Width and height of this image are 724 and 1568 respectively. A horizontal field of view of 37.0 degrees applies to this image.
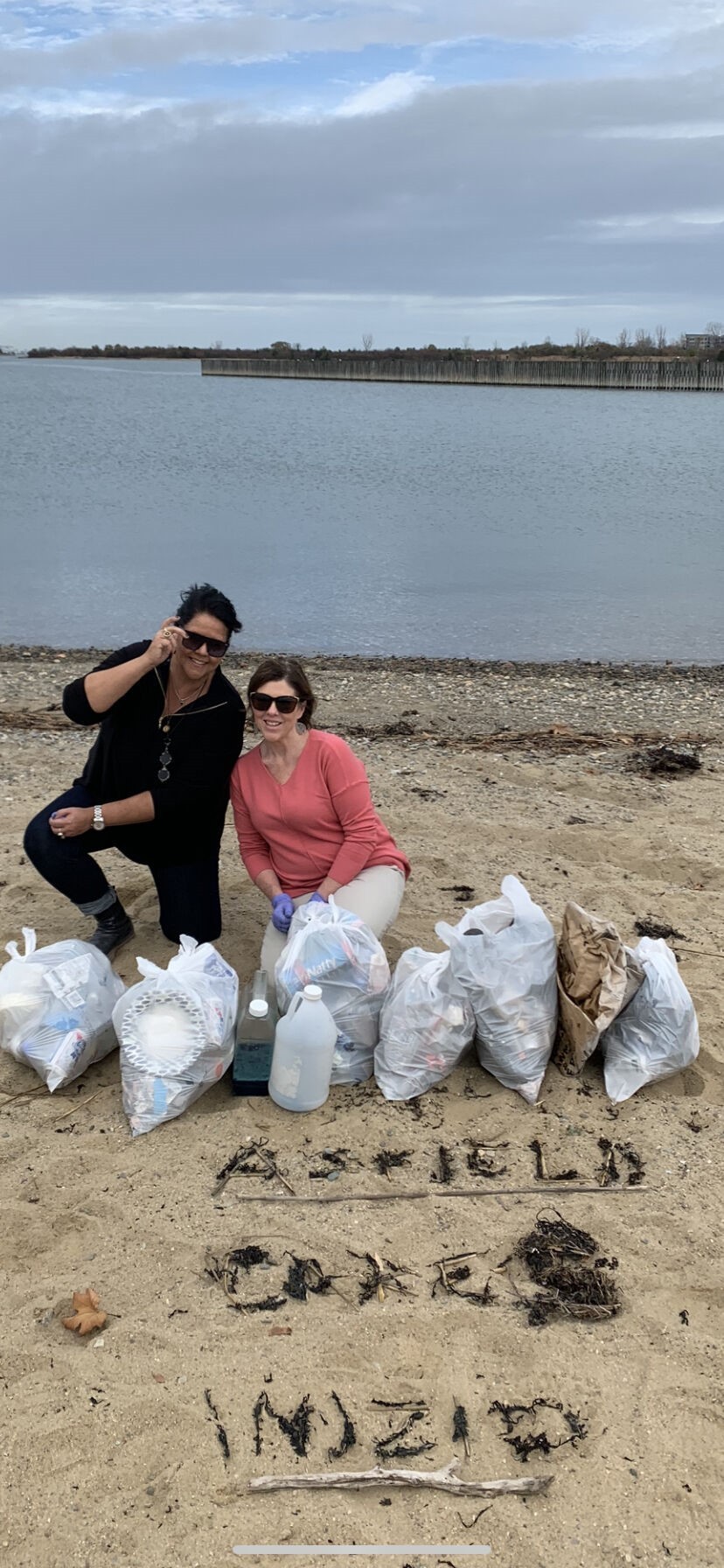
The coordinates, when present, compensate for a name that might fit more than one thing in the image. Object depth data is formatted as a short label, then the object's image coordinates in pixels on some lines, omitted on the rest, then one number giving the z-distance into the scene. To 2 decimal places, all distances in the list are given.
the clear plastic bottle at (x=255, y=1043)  3.21
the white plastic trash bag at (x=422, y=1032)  3.21
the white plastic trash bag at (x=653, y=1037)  3.24
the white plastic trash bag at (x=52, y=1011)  3.26
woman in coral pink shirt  3.55
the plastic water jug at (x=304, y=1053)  3.07
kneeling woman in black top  3.68
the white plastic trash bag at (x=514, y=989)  3.21
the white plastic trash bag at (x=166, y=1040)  3.06
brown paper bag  3.23
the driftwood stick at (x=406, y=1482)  2.06
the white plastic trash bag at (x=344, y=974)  3.21
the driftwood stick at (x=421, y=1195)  2.80
